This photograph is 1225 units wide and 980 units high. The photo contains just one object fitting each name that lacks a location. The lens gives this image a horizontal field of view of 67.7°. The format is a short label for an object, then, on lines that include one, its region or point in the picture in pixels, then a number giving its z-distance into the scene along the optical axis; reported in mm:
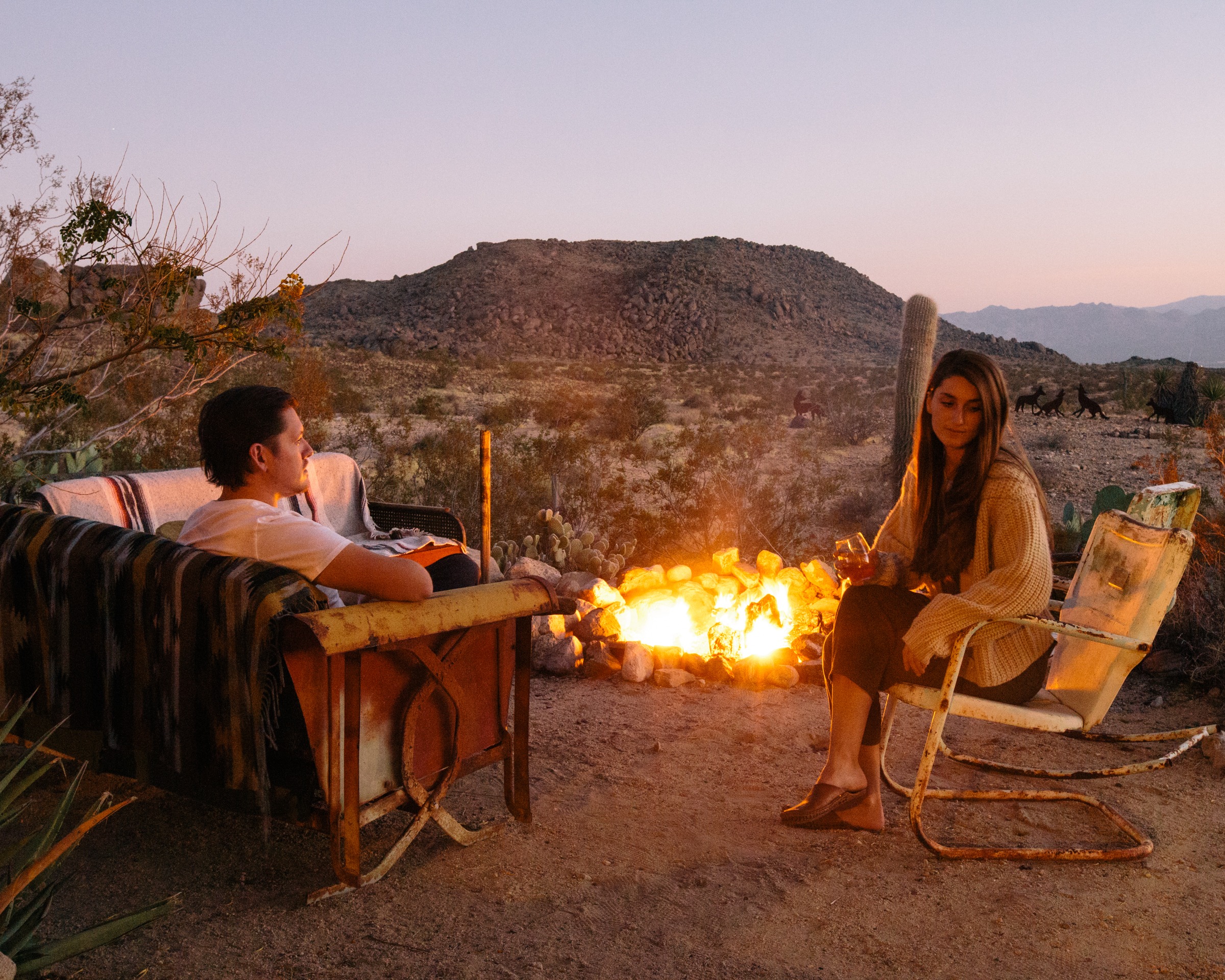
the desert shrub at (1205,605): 4461
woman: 2777
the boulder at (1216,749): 3590
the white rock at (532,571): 5398
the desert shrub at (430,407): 16734
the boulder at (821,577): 5191
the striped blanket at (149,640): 2168
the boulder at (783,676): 4672
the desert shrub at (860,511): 8875
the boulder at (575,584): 5285
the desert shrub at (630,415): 15750
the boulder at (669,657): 4750
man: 2314
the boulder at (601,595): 5172
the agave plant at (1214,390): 11961
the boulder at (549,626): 4895
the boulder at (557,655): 4707
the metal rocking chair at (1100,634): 2803
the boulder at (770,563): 5215
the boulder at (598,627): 4949
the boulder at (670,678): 4625
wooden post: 2945
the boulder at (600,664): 4715
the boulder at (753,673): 4648
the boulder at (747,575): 5176
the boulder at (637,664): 4656
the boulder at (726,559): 5340
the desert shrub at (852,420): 15859
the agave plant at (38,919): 1765
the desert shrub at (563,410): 16844
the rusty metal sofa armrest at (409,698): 2232
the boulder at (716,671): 4746
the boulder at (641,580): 5438
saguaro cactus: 6691
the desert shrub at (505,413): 15703
